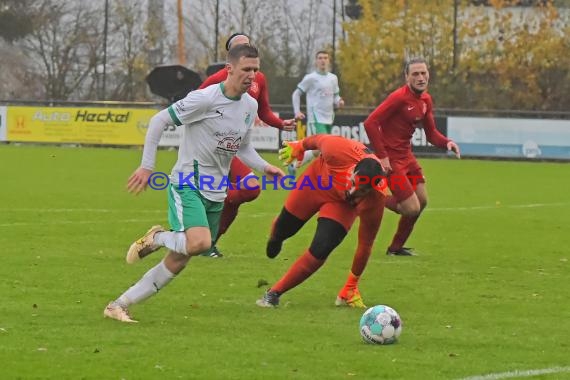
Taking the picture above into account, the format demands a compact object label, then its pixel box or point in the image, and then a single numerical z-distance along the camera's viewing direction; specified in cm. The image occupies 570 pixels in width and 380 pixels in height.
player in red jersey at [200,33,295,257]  1235
